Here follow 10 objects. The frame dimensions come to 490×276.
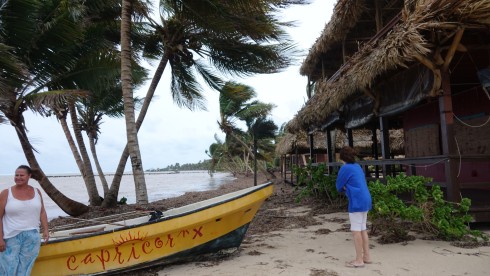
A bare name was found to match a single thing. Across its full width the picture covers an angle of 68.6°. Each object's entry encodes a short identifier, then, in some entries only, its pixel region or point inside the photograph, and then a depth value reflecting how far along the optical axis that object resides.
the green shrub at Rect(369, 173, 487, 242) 4.64
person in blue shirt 3.91
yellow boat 4.14
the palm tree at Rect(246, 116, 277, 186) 15.32
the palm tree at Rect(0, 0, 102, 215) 7.90
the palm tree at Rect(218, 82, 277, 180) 24.14
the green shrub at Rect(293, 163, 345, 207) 8.94
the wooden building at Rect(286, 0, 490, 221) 4.96
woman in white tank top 3.41
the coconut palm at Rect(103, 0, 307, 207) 8.40
